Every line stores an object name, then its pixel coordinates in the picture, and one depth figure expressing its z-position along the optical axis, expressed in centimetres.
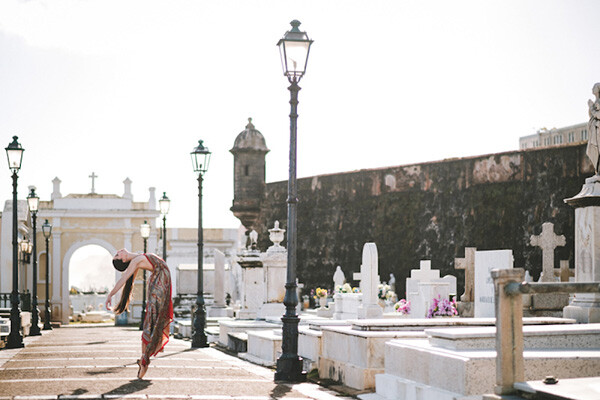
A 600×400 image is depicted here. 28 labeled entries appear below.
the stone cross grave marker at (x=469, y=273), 1870
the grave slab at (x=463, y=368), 764
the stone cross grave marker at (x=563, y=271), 1908
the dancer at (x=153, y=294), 1145
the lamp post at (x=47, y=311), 3519
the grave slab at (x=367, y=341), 1043
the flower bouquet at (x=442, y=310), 1731
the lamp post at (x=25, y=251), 3816
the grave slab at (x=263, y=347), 1438
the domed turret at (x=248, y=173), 4294
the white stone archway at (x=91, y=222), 5266
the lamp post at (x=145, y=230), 3666
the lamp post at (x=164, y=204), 2783
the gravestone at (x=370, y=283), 1891
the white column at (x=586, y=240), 1259
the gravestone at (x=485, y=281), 1448
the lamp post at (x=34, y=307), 2742
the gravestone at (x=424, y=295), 1944
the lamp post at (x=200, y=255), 1944
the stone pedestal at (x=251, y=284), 2328
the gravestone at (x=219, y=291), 2978
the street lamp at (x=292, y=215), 1167
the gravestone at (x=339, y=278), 3297
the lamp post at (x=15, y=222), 1991
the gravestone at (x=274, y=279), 2212
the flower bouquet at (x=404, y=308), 2164
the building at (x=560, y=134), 7081
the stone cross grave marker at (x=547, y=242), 1898
